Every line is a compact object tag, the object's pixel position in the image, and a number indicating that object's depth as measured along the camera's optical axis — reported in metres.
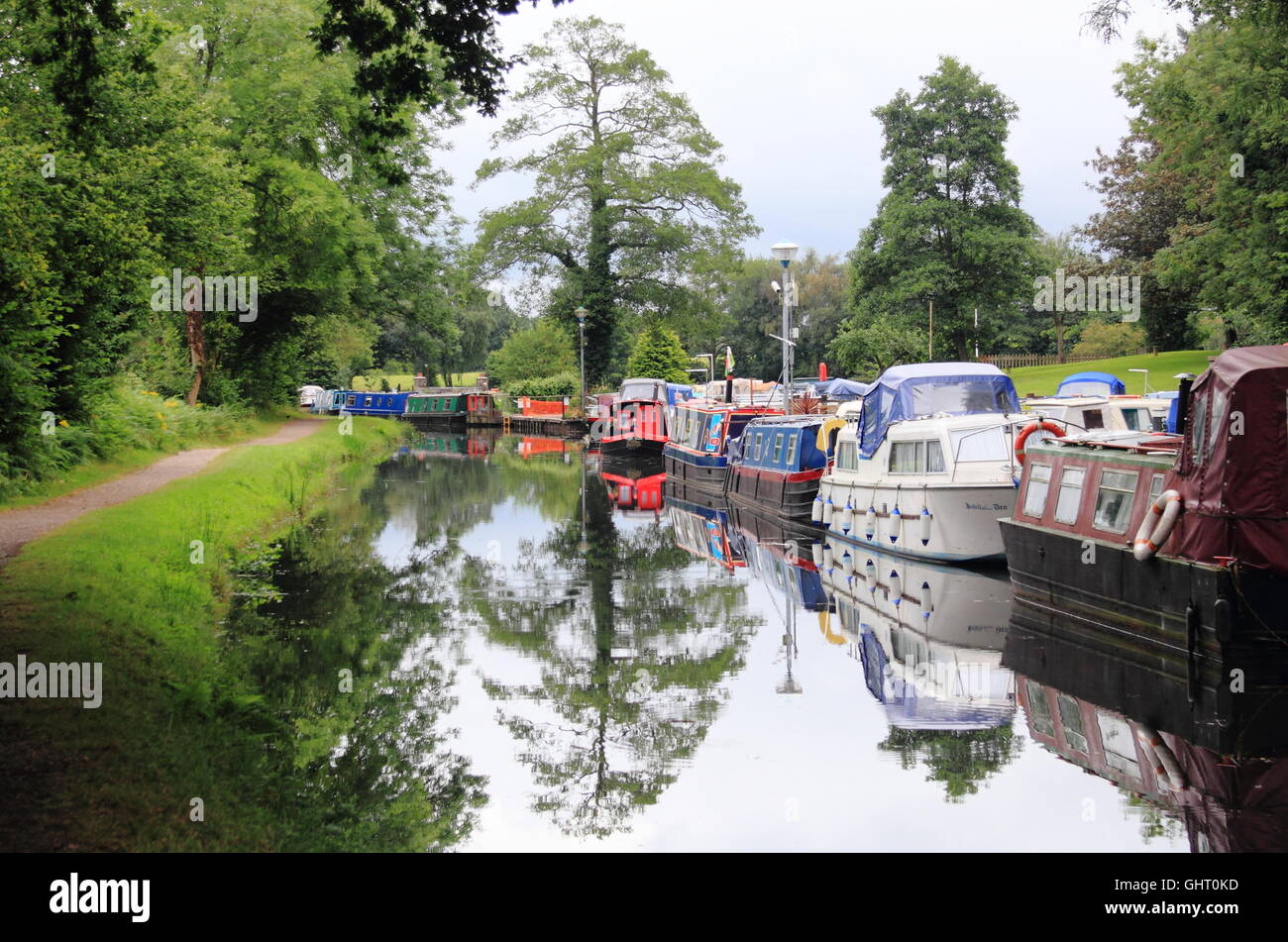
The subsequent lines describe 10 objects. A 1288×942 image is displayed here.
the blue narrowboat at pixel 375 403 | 73.56
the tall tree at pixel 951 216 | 51.84
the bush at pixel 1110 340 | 57.50
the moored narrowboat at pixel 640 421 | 47.81
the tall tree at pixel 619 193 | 53.88
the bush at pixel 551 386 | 69.50
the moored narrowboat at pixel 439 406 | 73.81
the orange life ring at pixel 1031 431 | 16.25
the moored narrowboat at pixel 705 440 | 33.66
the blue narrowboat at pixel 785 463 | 25.19
